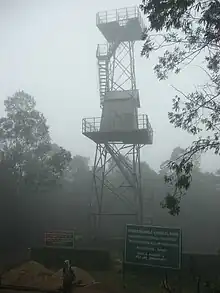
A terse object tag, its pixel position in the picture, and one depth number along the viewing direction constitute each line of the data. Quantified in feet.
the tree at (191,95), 28.19
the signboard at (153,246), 40.01
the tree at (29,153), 85.71
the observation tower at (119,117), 68.39
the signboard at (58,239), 56.54
